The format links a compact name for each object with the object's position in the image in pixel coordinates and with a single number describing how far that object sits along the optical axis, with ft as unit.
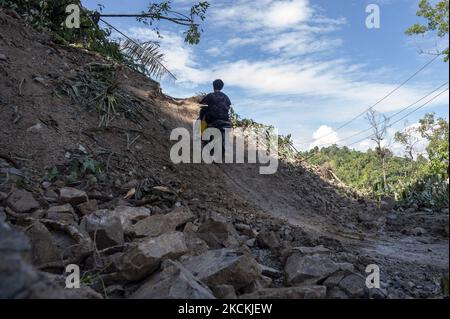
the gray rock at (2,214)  12.72
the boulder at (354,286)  10.23
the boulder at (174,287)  8.52
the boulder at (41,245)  11.14
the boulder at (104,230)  12.71
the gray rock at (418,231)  22.21
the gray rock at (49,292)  5.68
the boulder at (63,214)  13.52
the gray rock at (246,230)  16.62
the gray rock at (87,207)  15.08
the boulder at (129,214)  14.55
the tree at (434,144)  43.70
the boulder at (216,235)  14.32
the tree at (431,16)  46.60
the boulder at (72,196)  15.20
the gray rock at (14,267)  5.47
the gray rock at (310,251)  12.92
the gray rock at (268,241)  15.04
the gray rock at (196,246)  12.75
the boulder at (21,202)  13.69
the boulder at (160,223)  14.05
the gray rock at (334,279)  10.57
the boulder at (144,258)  10.29
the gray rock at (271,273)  12.21
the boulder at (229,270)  10.02
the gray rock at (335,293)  9.93
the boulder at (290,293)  9.04
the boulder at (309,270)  10.91
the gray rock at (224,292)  9.30
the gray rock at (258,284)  10.28
